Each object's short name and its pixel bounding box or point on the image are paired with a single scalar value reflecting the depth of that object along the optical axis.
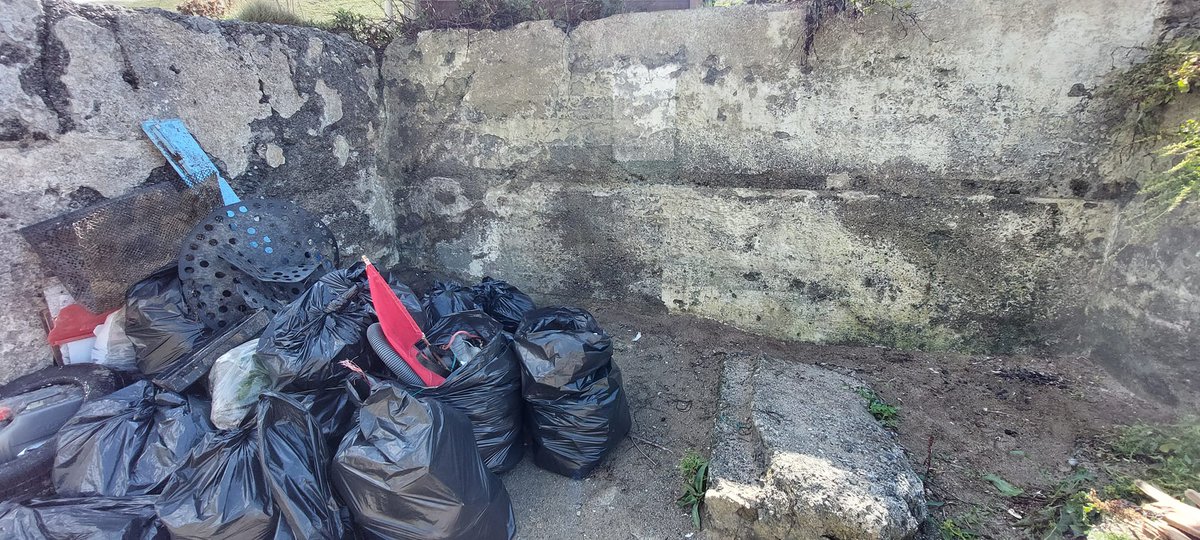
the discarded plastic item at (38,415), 1.66
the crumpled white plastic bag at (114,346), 2.05
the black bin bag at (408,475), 1.57
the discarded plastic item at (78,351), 1.99
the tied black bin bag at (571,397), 2.05
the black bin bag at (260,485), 1.50
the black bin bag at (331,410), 1.85
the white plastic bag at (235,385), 1.84
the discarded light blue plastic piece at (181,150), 2.10
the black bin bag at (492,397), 1.99
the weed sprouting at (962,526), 1.75
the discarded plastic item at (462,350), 2.11
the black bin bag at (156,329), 2.01
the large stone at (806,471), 1.64
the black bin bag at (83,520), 1.43
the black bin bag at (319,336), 1.89
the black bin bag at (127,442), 1.65
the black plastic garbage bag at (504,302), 2.63
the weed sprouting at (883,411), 2.21
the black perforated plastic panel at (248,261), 2.12
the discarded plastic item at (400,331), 2.06
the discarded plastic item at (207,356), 1.92
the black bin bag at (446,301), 2.50
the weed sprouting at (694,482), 1.97
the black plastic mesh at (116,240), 1.86
